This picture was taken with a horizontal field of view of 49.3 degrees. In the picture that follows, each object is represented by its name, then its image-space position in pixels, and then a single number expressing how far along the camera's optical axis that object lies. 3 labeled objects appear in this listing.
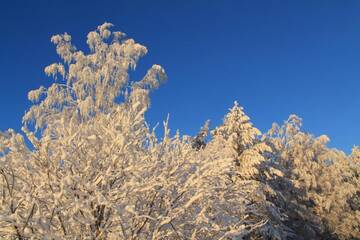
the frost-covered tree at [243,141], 18.33
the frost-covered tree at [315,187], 21.48
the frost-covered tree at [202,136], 23.94
